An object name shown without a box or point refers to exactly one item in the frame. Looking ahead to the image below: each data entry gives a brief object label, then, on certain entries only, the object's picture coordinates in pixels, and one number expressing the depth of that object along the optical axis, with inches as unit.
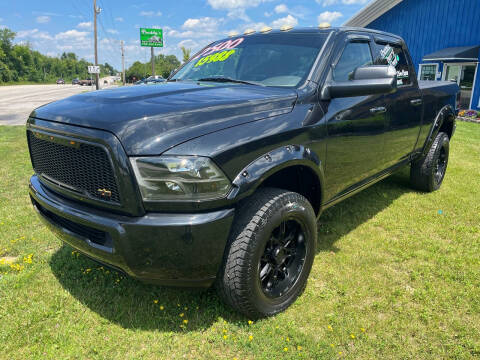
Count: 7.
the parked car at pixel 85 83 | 3100.4
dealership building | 571.2
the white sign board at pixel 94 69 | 1145.4
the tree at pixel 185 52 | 1548.0
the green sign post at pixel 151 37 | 1370.6
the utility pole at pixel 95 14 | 1349.7
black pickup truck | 73.2
